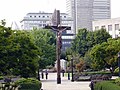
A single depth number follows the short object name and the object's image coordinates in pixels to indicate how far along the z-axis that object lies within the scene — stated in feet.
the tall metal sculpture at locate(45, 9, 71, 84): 159.84
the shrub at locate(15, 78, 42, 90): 96.12
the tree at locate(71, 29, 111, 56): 315.78
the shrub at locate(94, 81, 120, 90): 67.35
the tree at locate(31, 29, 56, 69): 206.69
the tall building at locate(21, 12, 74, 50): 610.40
